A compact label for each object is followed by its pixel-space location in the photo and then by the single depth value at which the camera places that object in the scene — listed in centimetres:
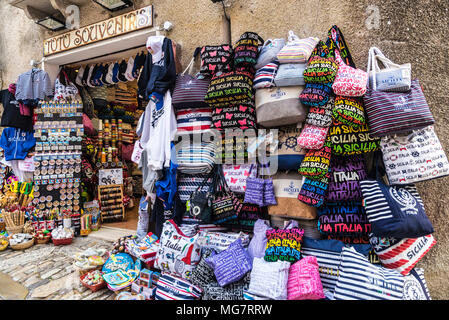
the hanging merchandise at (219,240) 267
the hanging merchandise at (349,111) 211
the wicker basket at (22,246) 390
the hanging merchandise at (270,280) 196
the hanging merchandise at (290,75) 235
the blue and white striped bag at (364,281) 174
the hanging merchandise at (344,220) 217
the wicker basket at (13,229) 427
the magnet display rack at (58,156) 445
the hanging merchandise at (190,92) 289
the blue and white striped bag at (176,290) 234
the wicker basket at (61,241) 401
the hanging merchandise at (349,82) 211
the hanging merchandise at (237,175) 278
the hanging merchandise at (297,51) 236
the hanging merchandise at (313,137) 224
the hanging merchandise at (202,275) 236
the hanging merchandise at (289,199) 238
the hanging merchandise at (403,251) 199
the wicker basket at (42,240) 413
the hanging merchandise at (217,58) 273
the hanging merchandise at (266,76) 248
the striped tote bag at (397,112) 191
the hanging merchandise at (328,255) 215
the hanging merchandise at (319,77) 218
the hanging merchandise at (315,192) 223
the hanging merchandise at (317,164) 221
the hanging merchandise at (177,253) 251
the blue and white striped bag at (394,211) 185
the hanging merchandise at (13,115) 477
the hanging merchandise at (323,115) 226
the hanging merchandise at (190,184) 308
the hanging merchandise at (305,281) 189
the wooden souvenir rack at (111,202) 516
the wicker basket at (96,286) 275
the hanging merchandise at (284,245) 219
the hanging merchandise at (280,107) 235
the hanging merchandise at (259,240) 243
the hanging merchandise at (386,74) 202
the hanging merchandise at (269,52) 256
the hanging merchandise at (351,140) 214
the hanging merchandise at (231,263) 222
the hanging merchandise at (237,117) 263
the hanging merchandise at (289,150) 246
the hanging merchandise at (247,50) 258
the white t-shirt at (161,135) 300
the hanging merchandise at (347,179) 221
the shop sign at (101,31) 362
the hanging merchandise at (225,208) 270
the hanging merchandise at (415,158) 195
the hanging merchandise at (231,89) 252
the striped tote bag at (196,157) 297
